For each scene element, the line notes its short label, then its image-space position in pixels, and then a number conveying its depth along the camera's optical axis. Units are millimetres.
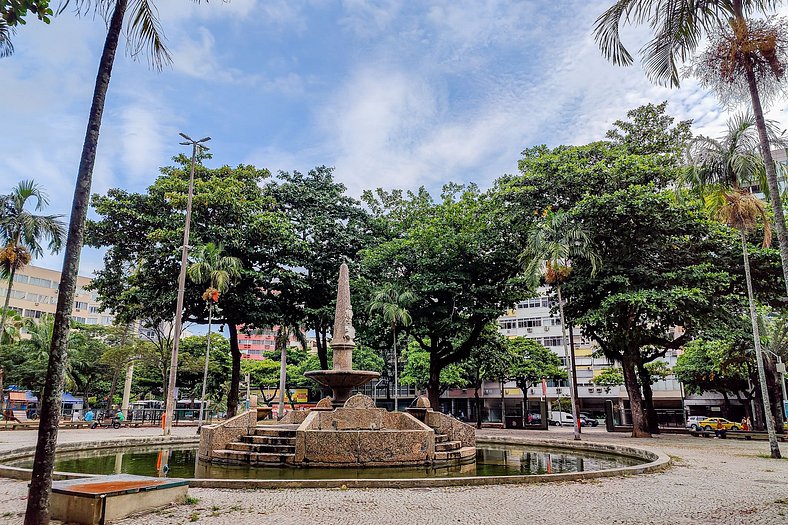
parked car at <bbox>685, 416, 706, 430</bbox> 42381
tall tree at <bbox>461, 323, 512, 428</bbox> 32050
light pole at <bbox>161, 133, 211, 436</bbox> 21156
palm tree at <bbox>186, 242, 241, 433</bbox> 24391
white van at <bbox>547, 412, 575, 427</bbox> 49594
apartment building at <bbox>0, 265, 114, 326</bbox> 71250
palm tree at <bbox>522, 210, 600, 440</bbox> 21438
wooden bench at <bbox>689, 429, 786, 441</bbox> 22938
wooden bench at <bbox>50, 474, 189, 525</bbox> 6242
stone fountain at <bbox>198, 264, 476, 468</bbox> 12000
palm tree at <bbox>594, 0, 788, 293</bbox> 10836
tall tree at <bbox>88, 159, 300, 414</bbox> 26781
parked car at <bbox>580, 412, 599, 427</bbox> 48144
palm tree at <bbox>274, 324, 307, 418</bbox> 34844
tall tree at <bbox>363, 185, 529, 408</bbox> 25938
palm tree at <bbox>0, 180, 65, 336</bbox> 25938
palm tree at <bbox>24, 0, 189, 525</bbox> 5312
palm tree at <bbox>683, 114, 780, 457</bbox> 14250
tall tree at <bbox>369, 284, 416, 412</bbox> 24359
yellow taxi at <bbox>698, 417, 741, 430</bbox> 36272
